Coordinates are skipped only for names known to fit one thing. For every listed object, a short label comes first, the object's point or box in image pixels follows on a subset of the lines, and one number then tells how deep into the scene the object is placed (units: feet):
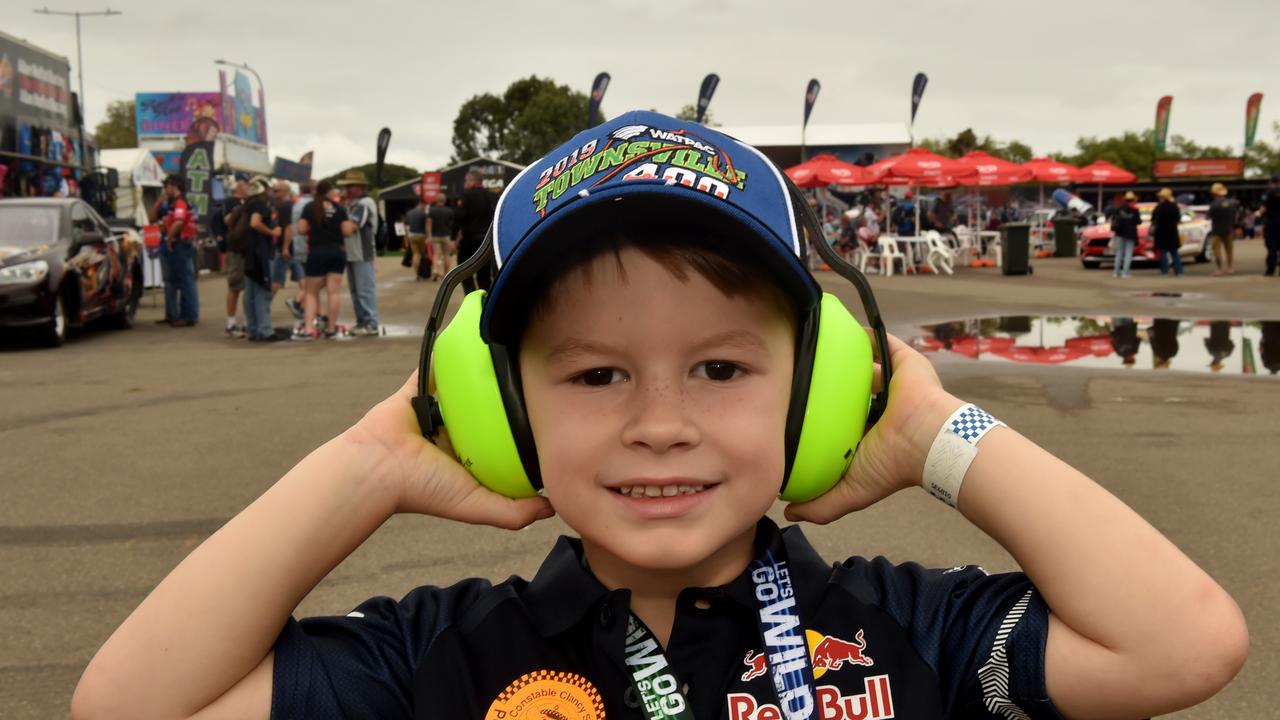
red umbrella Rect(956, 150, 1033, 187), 85.56
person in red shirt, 45.47
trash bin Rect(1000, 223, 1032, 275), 78.48
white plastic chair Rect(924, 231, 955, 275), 82.89
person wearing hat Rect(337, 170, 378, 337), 41.47
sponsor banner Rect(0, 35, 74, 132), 59.93
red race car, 85.15
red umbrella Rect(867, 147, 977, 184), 79.41
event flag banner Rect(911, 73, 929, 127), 123.85
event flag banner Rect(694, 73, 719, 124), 124.06
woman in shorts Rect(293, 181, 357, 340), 39.17
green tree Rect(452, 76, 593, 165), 258.78
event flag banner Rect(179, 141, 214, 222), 70.54
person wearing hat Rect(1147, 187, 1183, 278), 72.28
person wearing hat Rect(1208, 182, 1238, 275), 69.72
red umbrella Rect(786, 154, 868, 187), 84.12
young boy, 4.75
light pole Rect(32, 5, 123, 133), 170.50
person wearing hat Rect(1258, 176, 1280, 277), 67.26
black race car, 39.09
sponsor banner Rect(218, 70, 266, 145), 192.34
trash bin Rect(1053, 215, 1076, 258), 105.60
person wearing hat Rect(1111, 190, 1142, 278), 72.13
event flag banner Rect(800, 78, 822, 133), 131.85
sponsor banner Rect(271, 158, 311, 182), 167.84
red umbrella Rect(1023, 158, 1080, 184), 93.40
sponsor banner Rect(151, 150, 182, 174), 163.94
